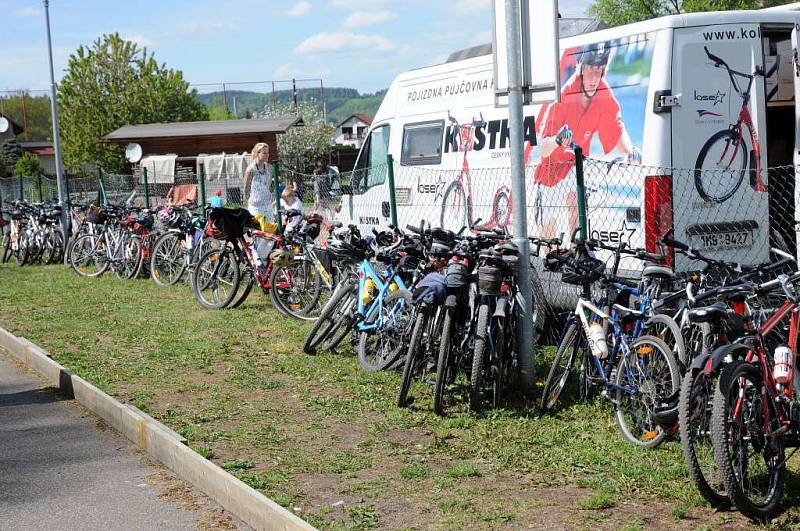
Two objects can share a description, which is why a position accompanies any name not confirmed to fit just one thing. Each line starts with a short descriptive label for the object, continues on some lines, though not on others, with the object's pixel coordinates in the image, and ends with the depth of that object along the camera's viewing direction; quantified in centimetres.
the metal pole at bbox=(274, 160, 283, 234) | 1393
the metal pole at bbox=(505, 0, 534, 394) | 684
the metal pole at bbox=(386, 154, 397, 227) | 1090
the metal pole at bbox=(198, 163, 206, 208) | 1561
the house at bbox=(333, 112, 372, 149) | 11616
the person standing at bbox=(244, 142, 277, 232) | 1289
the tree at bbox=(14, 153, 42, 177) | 5684
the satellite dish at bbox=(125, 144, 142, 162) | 3355
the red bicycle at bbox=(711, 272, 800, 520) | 446
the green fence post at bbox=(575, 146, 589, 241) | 795
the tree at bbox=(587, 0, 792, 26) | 4934
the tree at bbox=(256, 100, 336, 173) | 5909
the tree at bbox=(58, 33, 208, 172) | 5888
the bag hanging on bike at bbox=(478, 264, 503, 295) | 682
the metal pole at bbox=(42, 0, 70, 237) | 1992
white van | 799
